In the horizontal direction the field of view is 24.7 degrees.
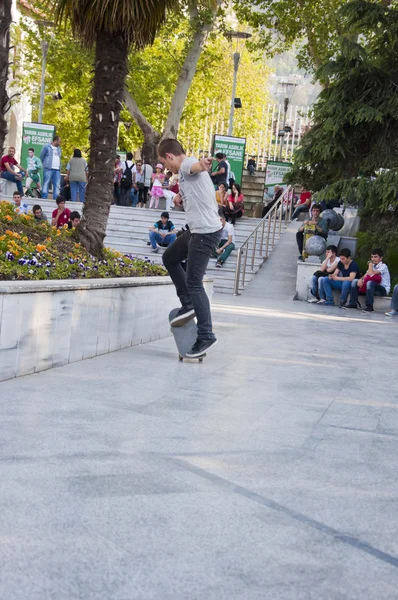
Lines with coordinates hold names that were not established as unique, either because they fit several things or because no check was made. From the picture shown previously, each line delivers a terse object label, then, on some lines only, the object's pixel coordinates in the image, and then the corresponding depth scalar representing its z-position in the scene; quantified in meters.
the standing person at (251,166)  39.72
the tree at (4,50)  8.80
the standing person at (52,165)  25.77
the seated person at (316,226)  21.38
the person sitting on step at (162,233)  22.70
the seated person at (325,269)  19.28
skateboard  7.89
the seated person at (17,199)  21.31
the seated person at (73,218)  17.97
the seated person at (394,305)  17.83
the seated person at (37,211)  18.62
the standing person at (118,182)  29.55
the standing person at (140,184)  30.55
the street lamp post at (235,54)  33.38
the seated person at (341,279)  18.81
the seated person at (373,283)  18.55
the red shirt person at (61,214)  20.08
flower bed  7.56
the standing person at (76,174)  25.34
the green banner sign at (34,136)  31.91
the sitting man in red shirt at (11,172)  25.53
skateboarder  7.36
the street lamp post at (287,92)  40.78
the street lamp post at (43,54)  38.22
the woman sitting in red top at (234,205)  25.09
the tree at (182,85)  34.75
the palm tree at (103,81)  10.41
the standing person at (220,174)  23.70
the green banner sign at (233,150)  29.53
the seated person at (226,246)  22.19
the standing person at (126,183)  29.53
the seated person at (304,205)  29.14
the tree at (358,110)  20.20
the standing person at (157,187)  28.55
